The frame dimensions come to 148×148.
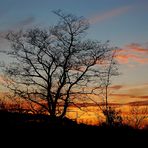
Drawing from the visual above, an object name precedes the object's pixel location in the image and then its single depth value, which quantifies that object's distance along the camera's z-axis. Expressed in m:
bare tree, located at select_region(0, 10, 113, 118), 29.94
